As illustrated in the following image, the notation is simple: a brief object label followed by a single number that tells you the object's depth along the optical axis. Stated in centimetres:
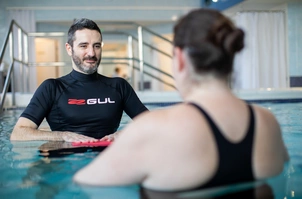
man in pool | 257
